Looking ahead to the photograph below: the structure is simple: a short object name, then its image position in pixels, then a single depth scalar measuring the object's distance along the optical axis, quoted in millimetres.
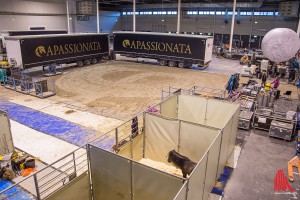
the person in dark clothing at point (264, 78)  21281
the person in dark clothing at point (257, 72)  28056
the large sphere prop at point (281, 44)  16625
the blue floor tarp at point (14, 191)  9156
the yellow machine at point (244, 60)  34969
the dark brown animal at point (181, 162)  8961
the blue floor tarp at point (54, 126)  13292
